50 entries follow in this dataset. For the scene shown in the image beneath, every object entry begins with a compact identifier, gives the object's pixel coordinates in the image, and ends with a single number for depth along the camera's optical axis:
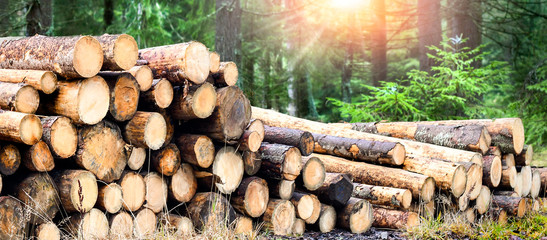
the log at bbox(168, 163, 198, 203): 4.39
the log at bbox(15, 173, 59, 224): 3.43
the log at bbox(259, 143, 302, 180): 4.61
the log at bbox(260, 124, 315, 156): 4.83
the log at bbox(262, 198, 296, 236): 4.62
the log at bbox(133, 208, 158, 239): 4.04
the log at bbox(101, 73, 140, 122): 3.86
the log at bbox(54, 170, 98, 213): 3.57
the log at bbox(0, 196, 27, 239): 3.28
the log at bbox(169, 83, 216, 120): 4.20
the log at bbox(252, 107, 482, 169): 5.74
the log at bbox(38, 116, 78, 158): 3.46
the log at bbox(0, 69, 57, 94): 3.52
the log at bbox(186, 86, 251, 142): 4.38
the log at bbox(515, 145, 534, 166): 6.49
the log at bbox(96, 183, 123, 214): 3.80
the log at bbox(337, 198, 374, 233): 4.96
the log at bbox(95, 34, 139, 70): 3.72
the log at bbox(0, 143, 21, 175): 3.33
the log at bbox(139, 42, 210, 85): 4.17
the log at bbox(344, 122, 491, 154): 5.98
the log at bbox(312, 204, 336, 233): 4.97
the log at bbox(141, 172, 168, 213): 4.22
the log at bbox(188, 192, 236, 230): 4.32
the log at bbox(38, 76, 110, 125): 3.58
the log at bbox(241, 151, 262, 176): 4.64
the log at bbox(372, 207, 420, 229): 5.03
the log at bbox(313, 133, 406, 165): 5.53
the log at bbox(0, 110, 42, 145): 3.21
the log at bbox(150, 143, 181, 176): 4.25
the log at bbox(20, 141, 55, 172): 3.38
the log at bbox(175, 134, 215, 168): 4.28
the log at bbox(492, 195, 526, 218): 5.89
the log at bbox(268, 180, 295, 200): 4.74
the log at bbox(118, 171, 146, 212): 4.00
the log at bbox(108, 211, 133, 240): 3.83
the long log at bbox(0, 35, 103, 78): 3.55
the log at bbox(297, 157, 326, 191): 4.88
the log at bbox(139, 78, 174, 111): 4.14
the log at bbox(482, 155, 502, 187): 5.91
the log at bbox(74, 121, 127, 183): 3.70
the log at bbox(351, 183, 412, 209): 5.08
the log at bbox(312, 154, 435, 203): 5.18
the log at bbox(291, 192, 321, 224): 4.82
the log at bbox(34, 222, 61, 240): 3.48
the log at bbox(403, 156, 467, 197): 5.24
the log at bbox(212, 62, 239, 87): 4.54
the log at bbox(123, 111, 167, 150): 3.97
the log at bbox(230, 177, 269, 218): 4.53
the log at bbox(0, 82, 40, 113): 3.40
